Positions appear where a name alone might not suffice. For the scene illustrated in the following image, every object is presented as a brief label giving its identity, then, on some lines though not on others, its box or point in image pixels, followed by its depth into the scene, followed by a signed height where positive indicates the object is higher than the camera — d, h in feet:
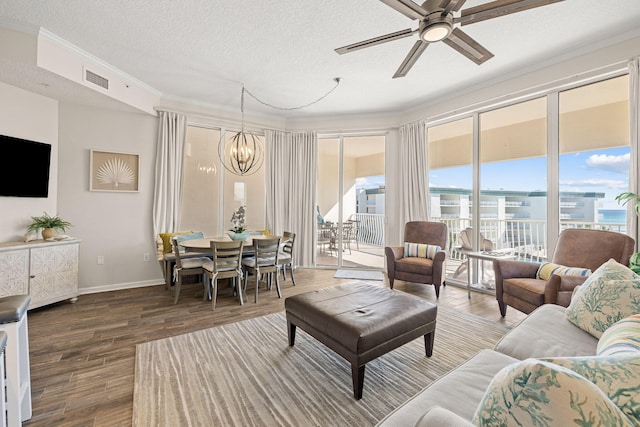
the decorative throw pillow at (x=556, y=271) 8.21 -1.57
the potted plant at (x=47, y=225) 10.73 -0.52
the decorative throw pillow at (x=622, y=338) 3.29 -1.53
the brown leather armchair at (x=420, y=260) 12.11 -1.96
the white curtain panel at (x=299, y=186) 17.99 +2.01
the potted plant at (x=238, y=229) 12.53 -0.64
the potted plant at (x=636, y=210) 7.41 +0.41
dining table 10.75 -1.25
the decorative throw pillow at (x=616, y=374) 2.06 -1.27
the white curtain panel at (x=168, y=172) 14.06 +2.22
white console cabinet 9.23 -2.13
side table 11.51 -1.54
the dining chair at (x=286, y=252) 13.15 -1.91
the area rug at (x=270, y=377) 5.27 -3.80
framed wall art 12.83 +2.05
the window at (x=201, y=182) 15.47 +1.93
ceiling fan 5.64 +4.48
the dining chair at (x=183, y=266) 11.18 -2.17
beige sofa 3.15 -2.29
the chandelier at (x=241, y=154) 13.84 +3.48
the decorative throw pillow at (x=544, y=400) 1.77 -1.24
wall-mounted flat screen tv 10.18 +1.76
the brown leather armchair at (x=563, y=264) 7.75 -1.61
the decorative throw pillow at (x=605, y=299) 4.95 -1.50
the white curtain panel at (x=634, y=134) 8.93 +2.94
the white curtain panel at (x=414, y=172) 15.39 +2.69
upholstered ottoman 5.66 -2.38
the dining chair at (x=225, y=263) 10.50 -1.94
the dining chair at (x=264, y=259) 11.71 -1.98
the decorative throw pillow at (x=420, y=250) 13.08 -1.55
